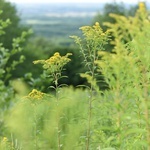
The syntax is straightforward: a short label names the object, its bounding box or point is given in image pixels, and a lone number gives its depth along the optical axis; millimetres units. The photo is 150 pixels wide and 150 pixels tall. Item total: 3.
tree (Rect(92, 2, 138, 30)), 50969
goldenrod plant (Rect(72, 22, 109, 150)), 3094
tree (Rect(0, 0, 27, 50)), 40688
